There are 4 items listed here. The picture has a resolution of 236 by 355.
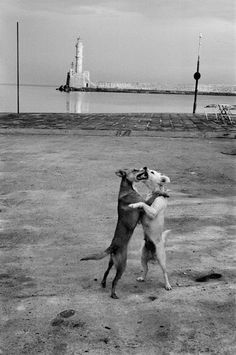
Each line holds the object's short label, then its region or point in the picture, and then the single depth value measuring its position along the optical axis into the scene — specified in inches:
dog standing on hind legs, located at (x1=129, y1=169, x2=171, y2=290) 179.3
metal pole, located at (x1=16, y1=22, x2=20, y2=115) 895.4
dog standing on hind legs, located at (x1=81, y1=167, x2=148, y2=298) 171.0
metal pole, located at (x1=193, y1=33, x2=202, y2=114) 984.6
